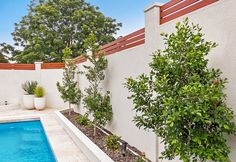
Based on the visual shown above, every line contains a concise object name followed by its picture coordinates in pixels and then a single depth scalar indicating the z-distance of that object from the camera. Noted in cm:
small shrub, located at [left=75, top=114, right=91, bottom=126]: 610
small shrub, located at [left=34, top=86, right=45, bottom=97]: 969
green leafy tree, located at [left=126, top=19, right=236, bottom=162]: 173
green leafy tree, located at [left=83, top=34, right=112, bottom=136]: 498
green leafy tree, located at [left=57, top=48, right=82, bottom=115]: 775
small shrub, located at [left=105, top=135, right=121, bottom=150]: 400
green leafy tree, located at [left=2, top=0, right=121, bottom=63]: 1444
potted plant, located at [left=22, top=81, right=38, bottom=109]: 986
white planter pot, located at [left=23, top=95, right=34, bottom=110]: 986
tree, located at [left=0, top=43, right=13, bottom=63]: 1669
